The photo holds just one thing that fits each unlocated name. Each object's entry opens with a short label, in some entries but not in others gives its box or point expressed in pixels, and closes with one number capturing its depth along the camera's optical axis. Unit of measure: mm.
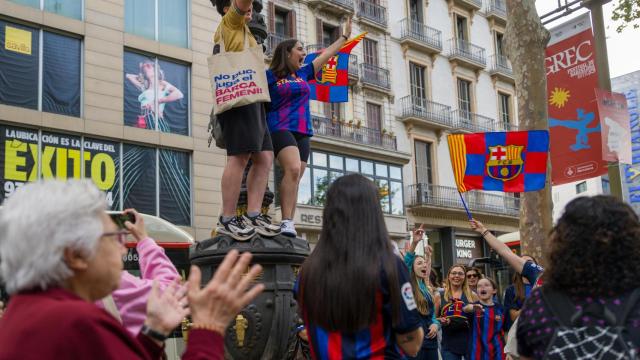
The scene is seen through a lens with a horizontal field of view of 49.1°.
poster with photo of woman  20875
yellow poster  18469
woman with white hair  1817
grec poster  10023
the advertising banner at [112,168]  18109
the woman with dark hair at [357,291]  2904
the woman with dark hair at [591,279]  2447
